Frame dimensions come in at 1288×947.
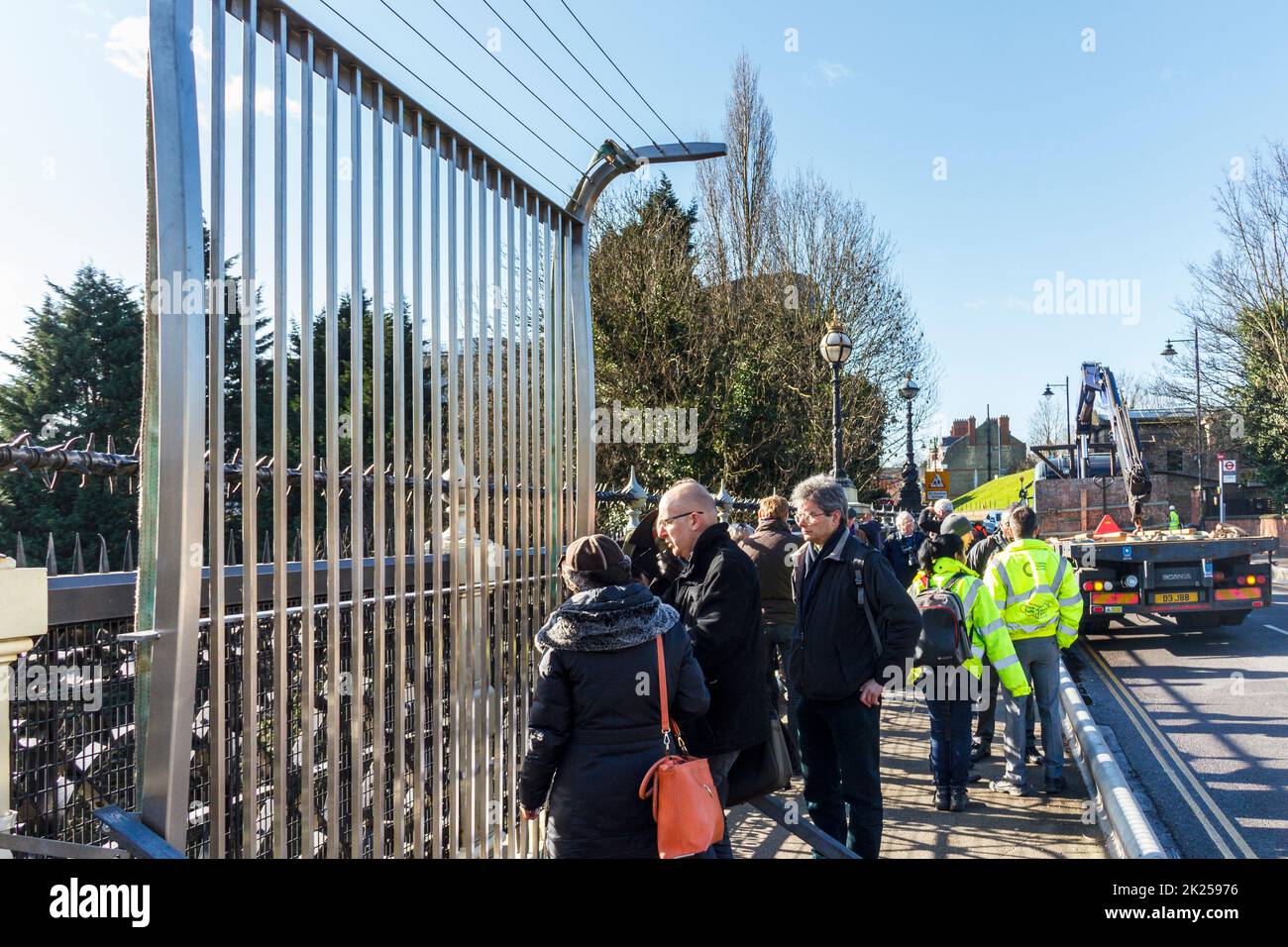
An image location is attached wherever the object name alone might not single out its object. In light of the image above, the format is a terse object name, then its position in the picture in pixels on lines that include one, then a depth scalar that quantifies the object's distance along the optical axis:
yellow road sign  21.53
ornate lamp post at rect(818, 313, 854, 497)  13.95
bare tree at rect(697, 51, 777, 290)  26.31
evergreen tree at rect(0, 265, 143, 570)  8.02
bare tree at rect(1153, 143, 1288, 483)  28.19
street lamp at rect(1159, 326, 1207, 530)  34.09
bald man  4.07
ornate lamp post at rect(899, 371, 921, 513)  22.77
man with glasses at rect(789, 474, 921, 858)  4.79
